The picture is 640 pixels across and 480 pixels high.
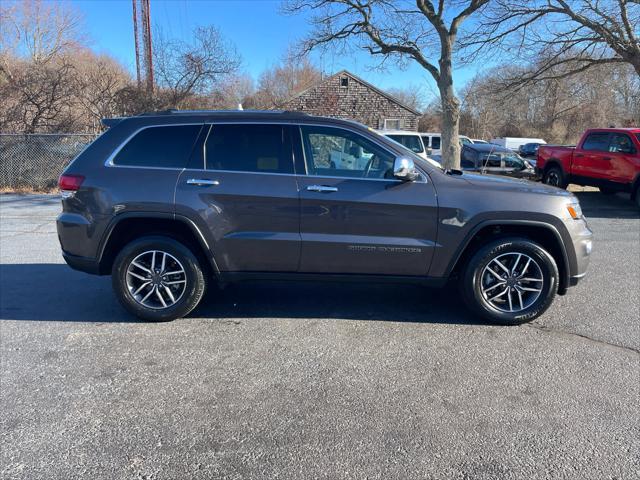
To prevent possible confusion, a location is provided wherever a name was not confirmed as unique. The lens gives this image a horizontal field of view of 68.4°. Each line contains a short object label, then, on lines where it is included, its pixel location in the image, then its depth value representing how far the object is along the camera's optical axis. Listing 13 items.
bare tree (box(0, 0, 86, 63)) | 30.22
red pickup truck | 11.25
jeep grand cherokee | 4.15
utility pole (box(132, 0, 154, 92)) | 17.20
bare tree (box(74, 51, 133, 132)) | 15.86
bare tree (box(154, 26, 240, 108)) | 17.12
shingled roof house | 29.03
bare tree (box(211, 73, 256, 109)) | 18.66
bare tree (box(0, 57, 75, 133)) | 15.03
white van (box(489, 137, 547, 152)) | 42.38
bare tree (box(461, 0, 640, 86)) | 15.26
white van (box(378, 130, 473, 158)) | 16.16
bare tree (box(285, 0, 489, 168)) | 15.91
